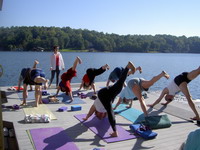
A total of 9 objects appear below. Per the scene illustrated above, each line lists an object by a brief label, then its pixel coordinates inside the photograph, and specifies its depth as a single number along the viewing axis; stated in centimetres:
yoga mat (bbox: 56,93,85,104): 668
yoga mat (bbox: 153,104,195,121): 571
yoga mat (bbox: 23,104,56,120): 540
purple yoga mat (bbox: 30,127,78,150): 367
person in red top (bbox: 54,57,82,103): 674
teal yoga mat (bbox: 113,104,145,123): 531
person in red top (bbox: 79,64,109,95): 627
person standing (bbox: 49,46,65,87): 865
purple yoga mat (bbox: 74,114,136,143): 412
